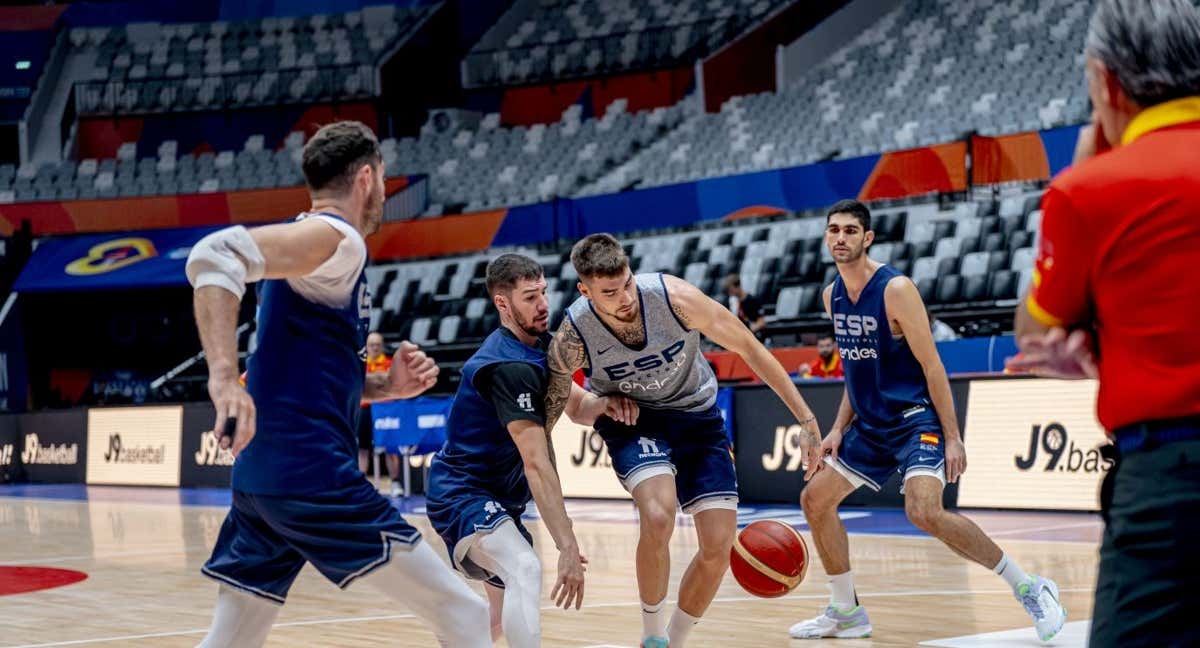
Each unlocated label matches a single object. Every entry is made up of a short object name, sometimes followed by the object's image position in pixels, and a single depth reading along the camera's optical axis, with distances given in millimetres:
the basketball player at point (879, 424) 6102
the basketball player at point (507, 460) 4547
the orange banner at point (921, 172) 17016
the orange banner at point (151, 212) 26766
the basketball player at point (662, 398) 5160
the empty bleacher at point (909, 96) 20453
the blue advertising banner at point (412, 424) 14180
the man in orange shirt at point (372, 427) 14984
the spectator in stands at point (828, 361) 13938
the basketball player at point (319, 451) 3498
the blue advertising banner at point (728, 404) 12820
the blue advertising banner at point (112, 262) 24859
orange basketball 5895
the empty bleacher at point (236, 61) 31719
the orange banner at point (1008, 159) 16484
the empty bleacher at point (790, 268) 16047
